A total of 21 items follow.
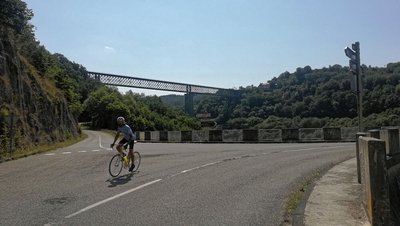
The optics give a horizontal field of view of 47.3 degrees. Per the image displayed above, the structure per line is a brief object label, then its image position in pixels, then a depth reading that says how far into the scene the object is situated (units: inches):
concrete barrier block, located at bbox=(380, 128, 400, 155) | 478.8
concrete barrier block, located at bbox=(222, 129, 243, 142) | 1478.8
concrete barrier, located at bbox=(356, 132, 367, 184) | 446.8
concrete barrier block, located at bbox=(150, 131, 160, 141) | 1954.5
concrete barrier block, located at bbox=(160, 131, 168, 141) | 1875.5
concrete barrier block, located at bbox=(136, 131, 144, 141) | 2154.3
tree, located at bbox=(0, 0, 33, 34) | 1319.6
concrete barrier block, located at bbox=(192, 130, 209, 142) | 1599.4
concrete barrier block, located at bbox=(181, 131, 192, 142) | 1695.1
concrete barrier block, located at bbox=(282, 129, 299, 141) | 1362.0
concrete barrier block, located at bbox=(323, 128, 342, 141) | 1296.8
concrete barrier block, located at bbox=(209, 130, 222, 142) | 1542.8
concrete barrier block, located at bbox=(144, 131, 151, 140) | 2069.4
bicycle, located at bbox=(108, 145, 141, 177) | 570.2
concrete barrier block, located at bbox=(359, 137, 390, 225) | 262.1
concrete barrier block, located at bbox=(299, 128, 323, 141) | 1331.2
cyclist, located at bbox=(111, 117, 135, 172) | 607.8
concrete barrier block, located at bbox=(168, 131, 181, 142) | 1767.7
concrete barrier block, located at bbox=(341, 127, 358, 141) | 1272.1
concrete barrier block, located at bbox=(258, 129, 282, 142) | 1395.2
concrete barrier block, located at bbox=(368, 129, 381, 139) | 430.4
